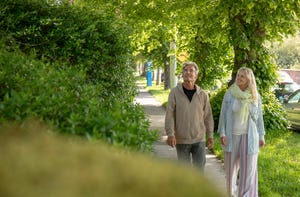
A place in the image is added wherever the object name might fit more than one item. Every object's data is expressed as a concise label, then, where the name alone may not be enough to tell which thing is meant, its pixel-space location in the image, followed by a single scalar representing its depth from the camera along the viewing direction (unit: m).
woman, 10.53
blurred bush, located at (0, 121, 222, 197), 2.05
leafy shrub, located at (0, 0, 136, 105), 10.45
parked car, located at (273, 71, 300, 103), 41.02
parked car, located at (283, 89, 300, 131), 25.03
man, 9.93
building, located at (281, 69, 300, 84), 78.92
